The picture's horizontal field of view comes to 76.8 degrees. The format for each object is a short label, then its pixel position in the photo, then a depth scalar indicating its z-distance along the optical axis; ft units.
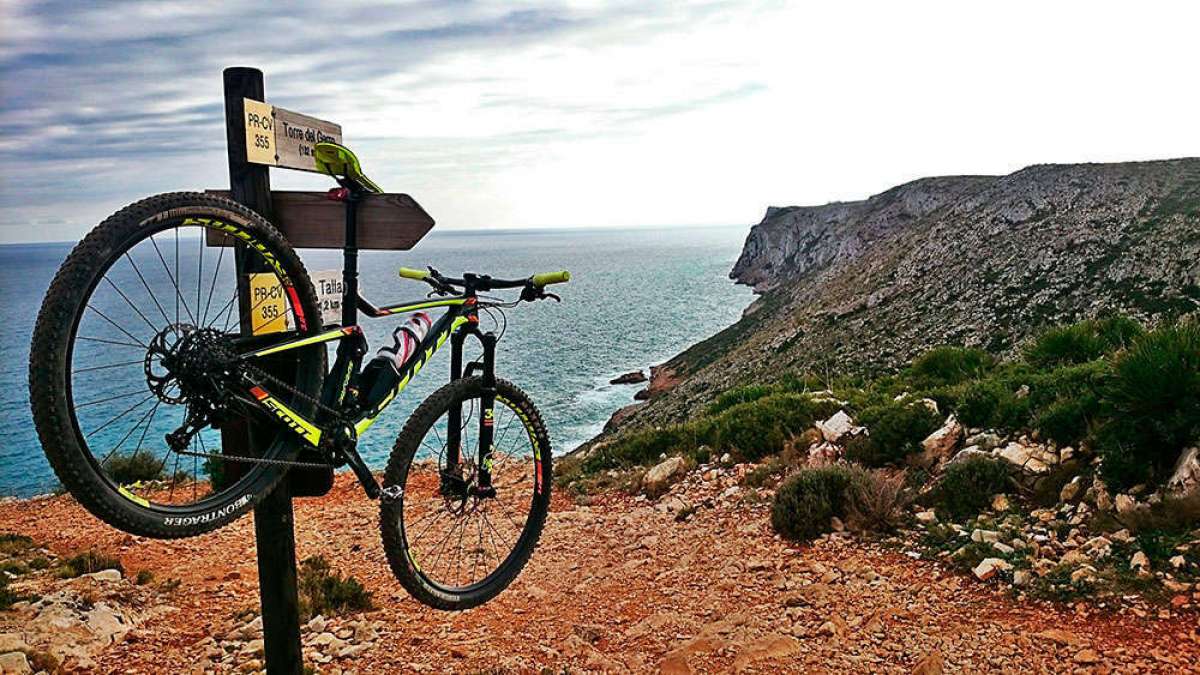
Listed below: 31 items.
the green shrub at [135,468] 39.52
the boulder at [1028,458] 24.85
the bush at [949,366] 41.04
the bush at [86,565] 26.27
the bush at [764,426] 35.19
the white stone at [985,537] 21.90
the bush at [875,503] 24.89
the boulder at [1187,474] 20.29
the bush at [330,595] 22.71
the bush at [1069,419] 24.99
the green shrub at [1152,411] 21.45
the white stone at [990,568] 20.40
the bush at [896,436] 29.66
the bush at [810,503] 25.58
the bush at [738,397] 49.37
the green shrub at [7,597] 21.90
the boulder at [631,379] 157.99
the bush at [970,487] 24.66
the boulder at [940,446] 28.55
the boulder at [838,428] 32.27
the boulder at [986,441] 27.07
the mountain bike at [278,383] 8.70
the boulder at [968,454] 26.12
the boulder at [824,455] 31.04
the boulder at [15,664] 17.74
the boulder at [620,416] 116.25
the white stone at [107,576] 24.80
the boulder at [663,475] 34.65
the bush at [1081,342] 35.76
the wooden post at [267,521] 12.55
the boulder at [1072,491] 22.95
